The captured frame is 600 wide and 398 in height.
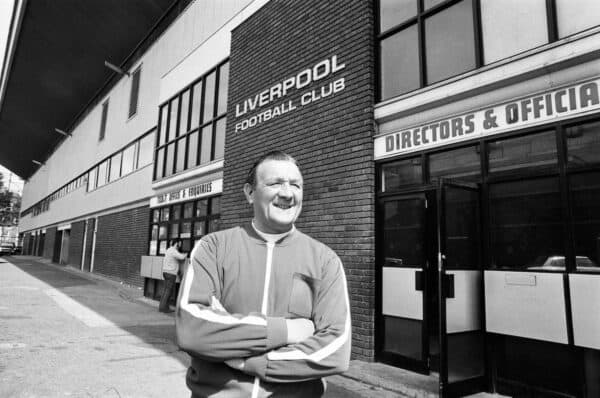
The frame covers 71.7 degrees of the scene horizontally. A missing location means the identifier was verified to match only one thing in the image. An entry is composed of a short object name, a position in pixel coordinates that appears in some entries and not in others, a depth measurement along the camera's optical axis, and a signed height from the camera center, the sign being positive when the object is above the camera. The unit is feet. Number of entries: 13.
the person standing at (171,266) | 32.35 -1.12
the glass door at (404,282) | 16.71 -1.02
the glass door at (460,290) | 13.89 -1.11
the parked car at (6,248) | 120.97 -0.27
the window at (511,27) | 14.62 +8.52
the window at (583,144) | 12.92 +3.68
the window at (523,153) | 14.03 +3.76
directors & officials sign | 13.19 +5.11
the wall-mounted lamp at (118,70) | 57.96 +25.46
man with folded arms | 4.63 -0.61
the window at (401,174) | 18.07 +3.69
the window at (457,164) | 16.08 +3.75
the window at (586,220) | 12.53 +1.27
